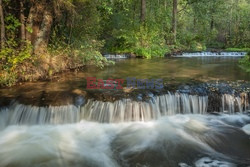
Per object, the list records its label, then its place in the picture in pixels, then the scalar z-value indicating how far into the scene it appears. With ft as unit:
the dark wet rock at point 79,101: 21.30
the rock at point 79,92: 22.78
